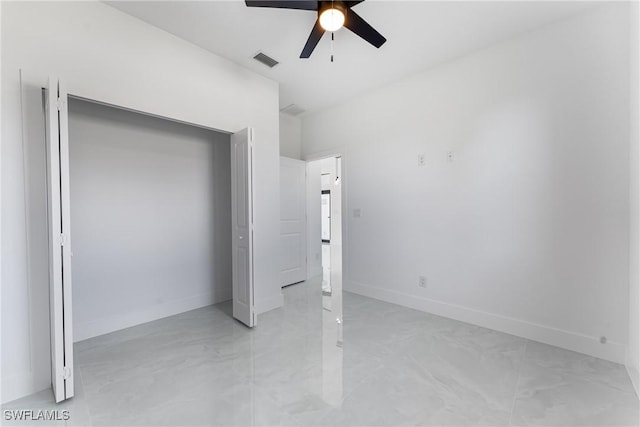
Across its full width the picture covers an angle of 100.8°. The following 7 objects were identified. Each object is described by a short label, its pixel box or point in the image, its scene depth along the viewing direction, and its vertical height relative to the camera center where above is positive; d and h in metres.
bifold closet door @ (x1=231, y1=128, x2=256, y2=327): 3.00 -0.13
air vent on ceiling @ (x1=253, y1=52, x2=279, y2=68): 3.10 +1.85
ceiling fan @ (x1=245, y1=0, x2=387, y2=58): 1.92 +1.51
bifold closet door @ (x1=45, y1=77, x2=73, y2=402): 1.76 -0.15
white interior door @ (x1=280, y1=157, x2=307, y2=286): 4.58 -0.15
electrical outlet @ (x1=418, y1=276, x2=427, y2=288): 3.48 -0.95
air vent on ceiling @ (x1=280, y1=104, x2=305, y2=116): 4.54 +1.82
